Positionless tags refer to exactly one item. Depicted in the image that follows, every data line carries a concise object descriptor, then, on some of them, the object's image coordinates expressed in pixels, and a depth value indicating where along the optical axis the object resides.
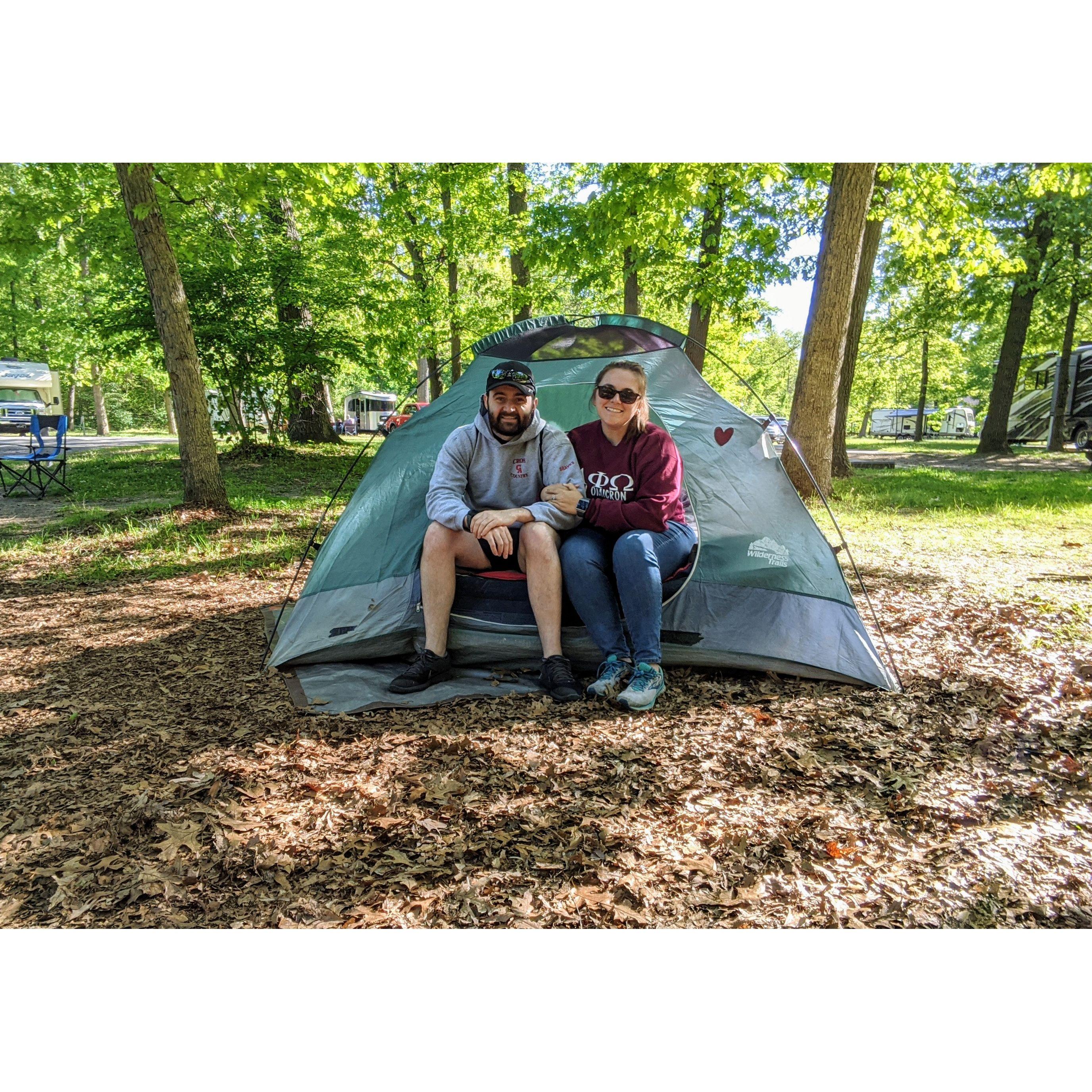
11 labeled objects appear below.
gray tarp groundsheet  3.44
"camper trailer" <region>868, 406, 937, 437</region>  48.44
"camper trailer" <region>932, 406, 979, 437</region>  48.97
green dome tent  3.81
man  3.58
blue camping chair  9.57
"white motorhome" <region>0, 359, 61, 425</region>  19.44
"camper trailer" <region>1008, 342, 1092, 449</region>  15.64
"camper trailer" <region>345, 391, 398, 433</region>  37.38
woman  3.52
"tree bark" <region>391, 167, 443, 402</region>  13.30
